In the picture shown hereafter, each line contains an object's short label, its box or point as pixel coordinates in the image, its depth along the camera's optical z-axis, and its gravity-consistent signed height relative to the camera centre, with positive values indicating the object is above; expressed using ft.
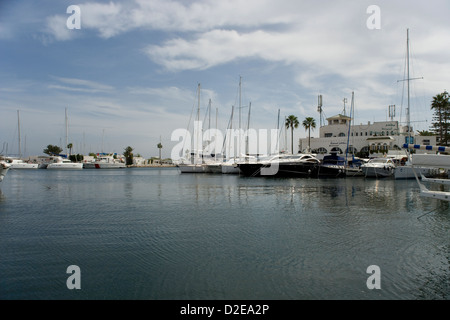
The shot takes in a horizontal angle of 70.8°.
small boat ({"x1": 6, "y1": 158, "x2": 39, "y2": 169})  373.61 -13.73
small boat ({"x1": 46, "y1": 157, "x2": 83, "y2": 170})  367.86 -14.42
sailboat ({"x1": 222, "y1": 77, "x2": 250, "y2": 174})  220.16 -10.39
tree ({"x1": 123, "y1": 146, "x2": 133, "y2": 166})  560.61 -2.88
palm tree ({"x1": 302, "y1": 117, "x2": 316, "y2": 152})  291.99 +27.58
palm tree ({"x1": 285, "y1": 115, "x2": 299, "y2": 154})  285.23 +27.16
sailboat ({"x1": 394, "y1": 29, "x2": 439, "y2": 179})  152.66 -9.46
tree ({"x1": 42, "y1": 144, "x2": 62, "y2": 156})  477.36 +5.52
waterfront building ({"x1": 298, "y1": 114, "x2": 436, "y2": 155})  249.34 +12.35
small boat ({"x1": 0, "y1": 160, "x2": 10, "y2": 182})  92.32 -3.92
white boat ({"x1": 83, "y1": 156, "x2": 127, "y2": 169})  400.06 -12.82
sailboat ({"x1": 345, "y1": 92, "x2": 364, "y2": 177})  173.17 -10.03
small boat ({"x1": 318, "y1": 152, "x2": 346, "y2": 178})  174.50 -10.13
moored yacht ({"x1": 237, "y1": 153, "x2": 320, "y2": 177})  171.22 -7.19
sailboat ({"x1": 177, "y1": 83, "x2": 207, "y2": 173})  230.89 -8.01
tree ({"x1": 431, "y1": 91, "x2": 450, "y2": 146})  243.81 +30.60
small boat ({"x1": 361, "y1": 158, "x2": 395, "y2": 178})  161.38 -8.48
